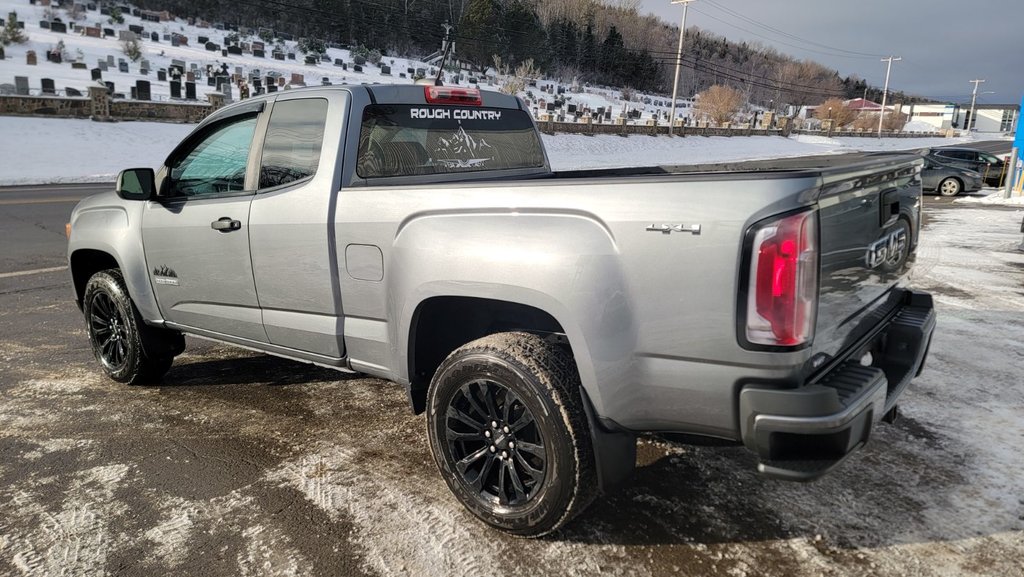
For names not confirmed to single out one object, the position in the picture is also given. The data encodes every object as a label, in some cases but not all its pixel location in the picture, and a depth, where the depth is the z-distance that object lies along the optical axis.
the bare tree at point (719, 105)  61.53
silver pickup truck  2.00
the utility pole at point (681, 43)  45.08
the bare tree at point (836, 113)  78.50
